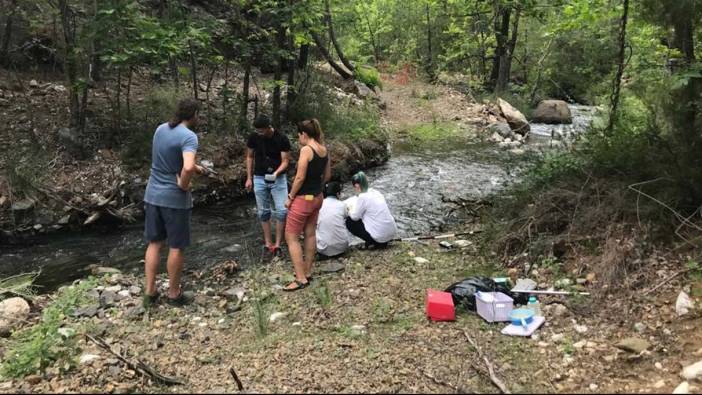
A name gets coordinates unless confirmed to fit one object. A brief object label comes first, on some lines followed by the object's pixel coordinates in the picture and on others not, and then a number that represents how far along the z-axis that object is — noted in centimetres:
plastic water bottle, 460
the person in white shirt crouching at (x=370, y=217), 698
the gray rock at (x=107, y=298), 559
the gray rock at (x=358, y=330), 446
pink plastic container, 461
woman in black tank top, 576
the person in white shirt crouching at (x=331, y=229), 679
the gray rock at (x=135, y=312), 525
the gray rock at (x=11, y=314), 515
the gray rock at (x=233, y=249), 755
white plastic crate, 455
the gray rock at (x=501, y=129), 1593
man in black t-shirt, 679
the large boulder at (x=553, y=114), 1916
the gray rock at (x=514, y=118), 1684
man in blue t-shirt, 507
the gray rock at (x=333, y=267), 636
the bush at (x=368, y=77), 1938
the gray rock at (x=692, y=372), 329
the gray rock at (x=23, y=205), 823
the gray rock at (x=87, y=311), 533
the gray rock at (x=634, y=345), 375
